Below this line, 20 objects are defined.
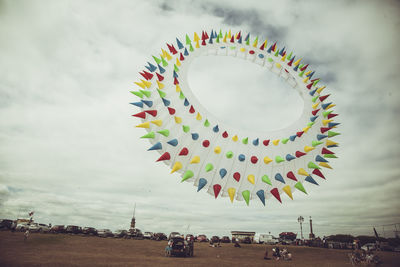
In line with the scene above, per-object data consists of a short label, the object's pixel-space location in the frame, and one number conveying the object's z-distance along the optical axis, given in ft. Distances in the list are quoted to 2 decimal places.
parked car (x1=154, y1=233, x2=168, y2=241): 145.05
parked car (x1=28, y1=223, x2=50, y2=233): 134.74
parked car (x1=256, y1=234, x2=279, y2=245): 153.38
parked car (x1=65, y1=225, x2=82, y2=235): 136.67
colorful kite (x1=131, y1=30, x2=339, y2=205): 24.52
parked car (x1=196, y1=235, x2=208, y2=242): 167.73
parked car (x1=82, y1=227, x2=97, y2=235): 137.28
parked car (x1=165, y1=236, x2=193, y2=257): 69.05
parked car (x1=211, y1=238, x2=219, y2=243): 148.43
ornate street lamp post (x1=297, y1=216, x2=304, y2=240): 197.96
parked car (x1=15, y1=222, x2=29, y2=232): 140.46
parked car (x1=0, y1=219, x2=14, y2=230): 141.69
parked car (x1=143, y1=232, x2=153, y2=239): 146.59
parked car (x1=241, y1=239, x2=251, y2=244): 146.82
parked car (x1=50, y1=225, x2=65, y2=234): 136.15
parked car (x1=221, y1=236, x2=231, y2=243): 164.86
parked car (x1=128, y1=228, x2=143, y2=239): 142.61
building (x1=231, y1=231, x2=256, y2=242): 194.04
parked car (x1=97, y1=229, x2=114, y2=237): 134.37
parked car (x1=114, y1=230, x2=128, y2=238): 135.03
